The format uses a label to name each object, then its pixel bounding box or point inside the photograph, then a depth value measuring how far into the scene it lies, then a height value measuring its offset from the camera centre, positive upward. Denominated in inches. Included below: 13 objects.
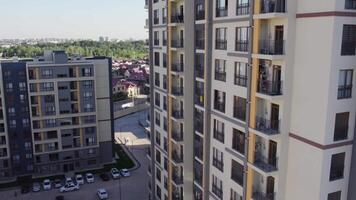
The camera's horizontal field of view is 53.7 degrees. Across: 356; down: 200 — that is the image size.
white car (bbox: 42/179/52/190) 2229.3 -885.1
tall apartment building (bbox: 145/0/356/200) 718.5 -127.7
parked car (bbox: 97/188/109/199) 2103.8 -889.0
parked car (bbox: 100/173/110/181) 2365.4 -889.9
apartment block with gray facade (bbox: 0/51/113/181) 2284.7 -456.2
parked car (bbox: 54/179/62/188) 2257.4 -890.2
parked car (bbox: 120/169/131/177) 2426.2 -881.7
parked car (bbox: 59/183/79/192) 2195.0 -888.5
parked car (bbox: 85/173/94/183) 2330.1 -879.0
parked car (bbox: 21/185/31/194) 2193.9 -899.4
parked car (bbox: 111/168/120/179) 2394.2 -878.7
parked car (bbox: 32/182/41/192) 2203.5 -891.1
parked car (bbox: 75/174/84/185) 2304.5 -882.4
